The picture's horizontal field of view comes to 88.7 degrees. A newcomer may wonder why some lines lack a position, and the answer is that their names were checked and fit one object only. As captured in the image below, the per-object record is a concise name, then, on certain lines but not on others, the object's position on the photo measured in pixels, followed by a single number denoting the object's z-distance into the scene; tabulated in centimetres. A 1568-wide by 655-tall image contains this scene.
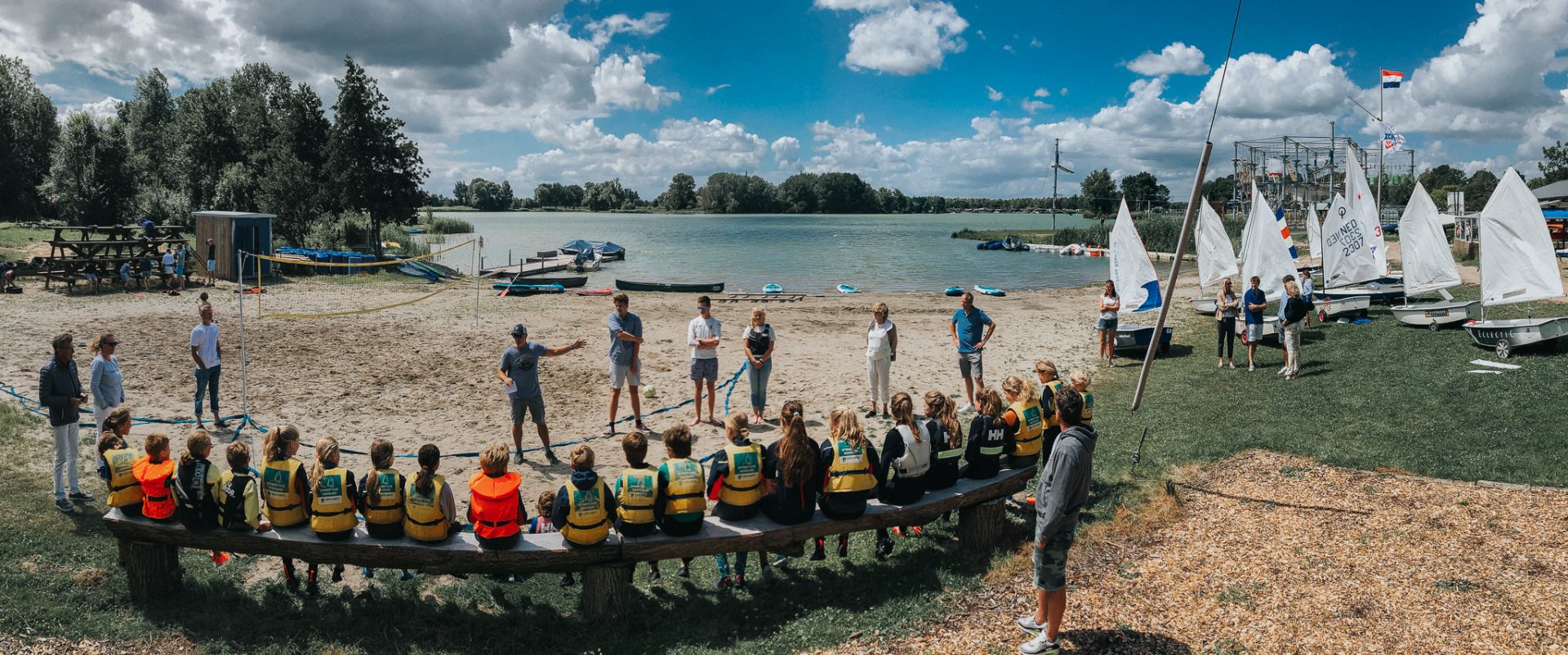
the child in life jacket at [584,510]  609
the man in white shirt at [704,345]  1177
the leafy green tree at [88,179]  5175
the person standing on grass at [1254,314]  1492
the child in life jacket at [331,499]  627
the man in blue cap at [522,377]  1025
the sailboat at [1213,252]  2152
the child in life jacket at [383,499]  628
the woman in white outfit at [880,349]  1212
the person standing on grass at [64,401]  833
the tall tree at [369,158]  3850
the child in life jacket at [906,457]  684
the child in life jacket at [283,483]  638
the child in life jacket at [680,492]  631
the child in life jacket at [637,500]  630
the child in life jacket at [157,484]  654
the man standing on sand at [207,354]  1159
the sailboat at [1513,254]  1449
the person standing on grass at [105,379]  905
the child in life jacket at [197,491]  648
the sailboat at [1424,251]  1842
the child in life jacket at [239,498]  644
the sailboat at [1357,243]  1992
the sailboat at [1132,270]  1571
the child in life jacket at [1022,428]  775
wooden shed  3006
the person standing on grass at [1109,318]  1661
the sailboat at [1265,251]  1884
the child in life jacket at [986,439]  736
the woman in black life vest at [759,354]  1173
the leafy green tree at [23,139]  5638
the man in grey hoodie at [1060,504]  522
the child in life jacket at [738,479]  654
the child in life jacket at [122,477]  668
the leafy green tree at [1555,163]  6034
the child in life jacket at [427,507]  626
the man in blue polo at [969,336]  1241
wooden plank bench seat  625
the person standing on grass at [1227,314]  1522
